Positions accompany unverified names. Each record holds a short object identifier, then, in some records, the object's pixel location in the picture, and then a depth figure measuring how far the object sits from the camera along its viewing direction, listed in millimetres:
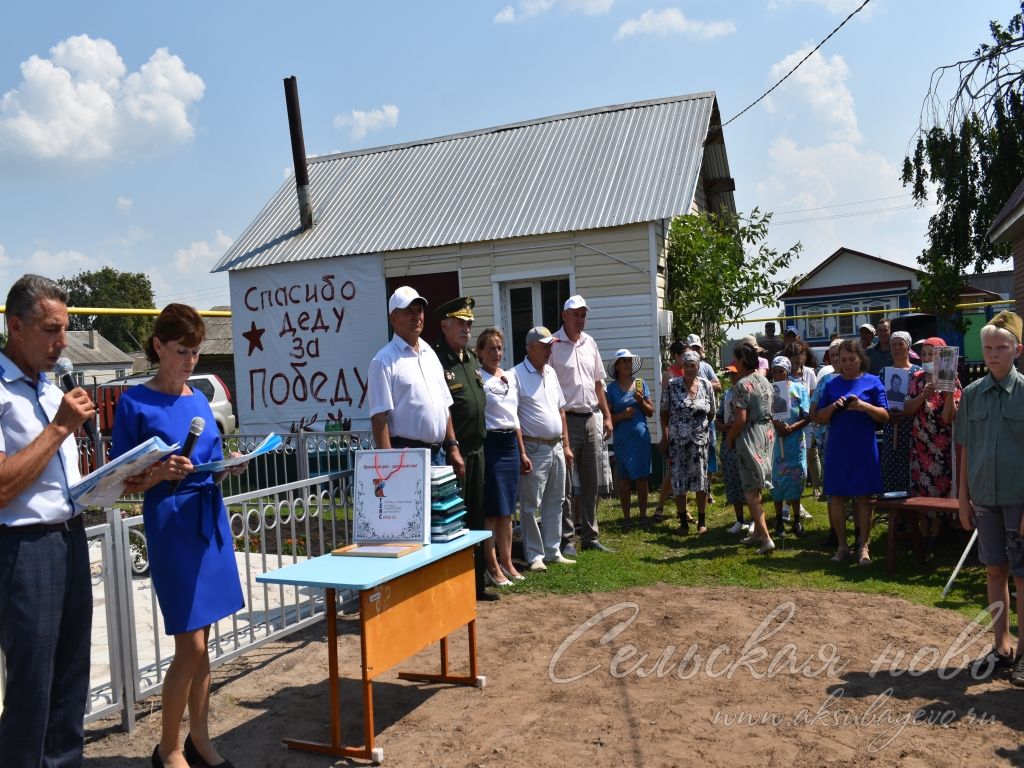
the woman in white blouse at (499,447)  6871
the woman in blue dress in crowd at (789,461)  8281
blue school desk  3873
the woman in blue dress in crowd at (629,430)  9203
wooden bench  6684
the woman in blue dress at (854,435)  7207
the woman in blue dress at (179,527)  3504
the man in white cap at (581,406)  8047
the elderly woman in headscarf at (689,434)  8664
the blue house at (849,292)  29125
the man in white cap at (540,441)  7340
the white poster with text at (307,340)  13969
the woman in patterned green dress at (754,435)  7754
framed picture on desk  4461
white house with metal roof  12117
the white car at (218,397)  18906
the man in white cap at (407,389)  5496
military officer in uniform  6273
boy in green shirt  4656
